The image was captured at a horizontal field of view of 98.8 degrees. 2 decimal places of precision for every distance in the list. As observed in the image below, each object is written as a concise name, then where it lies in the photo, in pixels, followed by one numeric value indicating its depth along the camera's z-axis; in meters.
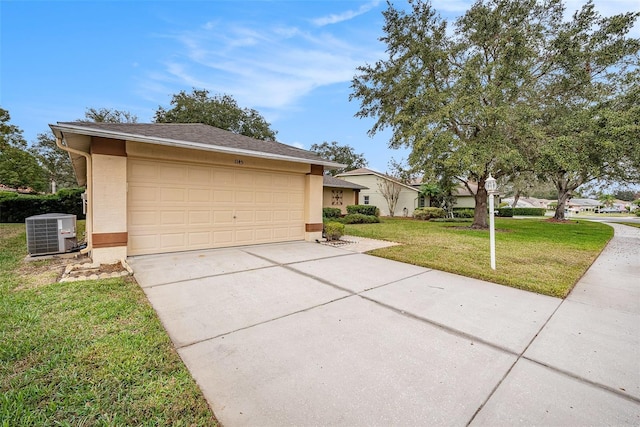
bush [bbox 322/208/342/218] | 17.45
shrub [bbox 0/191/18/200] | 13.07
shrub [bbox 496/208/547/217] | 35.56
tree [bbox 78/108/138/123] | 25.23
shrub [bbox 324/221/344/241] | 9.19
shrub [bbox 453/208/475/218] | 24.57
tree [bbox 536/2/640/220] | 10.16
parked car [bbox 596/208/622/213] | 58.41
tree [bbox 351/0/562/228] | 11.38
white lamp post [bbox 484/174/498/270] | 5.59
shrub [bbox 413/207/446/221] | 21.66
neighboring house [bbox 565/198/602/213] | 64.25
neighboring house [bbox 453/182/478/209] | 27.42
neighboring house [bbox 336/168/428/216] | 24.11
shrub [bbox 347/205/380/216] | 20.01
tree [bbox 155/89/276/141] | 24.80
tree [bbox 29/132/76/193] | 26.48
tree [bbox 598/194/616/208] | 53.40
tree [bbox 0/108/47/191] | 13.39
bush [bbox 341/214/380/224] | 16.52
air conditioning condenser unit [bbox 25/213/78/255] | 6.08
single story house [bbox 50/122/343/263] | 5.61
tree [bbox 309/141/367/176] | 40.53
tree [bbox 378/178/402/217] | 23.62
